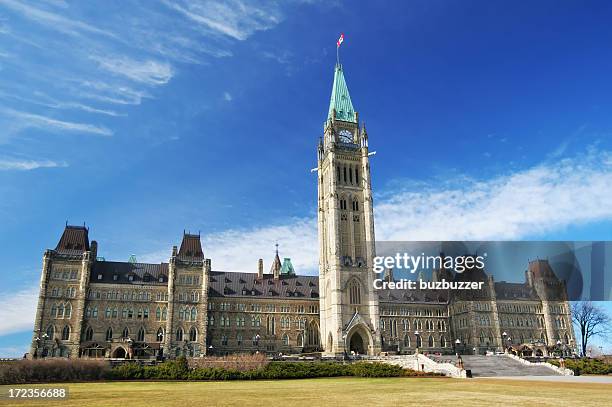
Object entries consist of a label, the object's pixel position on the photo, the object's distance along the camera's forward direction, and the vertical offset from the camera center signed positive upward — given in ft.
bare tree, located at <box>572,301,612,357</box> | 320.91 +8.84
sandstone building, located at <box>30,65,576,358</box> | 268.82 +21.39
